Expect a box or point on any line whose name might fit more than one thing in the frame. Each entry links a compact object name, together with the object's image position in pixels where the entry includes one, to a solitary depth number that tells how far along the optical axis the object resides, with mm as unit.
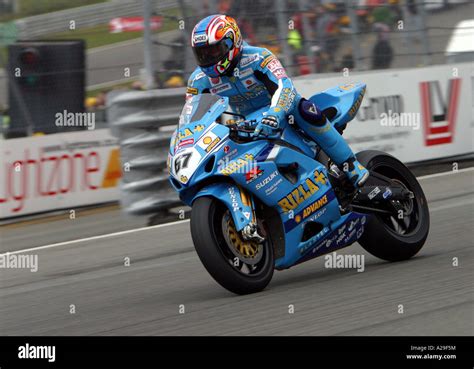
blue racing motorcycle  6758
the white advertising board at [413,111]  13258
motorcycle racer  7023
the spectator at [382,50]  13789
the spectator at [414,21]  14055
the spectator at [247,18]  12672
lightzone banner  11547
